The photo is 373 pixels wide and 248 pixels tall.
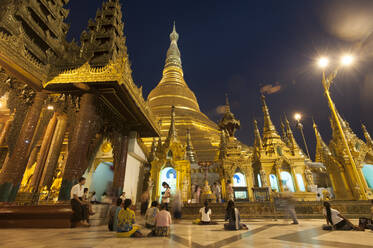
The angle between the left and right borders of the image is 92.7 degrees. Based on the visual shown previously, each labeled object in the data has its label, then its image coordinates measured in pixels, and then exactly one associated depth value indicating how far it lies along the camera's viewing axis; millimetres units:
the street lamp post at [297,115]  14078
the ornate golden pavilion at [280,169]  13281
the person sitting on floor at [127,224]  3834
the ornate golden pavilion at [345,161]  12258
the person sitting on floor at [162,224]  3920
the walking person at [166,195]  7903
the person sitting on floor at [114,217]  4738
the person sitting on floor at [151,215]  4945
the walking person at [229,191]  9941
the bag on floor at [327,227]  4691
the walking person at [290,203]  6598
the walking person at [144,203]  8953
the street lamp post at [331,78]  7645
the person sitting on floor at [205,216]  6398
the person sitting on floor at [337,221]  4883
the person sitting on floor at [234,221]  4836
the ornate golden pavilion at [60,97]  6789
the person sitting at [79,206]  5309
